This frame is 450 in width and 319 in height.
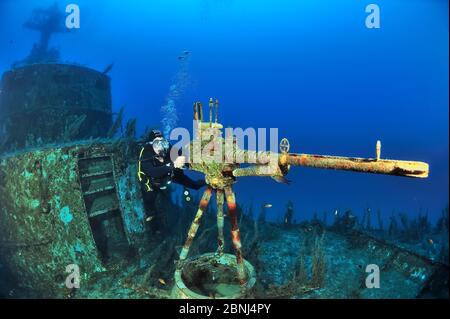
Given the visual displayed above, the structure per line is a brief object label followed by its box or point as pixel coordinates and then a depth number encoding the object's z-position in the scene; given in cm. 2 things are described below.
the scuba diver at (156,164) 442
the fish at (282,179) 284
